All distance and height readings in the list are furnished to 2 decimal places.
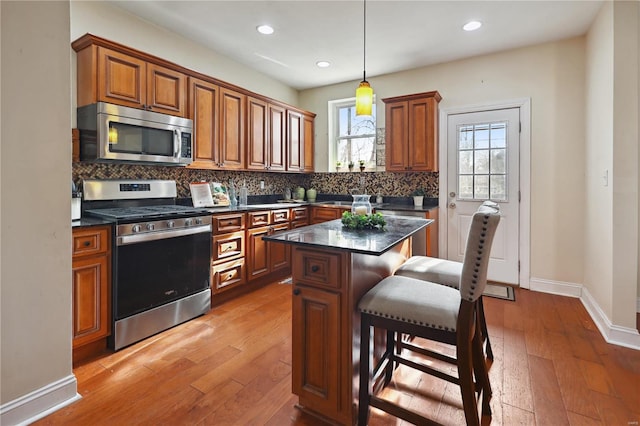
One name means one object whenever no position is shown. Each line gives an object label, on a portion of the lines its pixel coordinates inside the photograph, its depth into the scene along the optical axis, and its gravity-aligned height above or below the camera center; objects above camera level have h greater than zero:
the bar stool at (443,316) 1.37 -0.49
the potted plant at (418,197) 4.20 +0.15
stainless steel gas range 2.29 -0.39
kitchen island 1.51 -0.53
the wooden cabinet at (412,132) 3.98 +0.98
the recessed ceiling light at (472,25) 3.13 +1.83
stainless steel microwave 2.52 +0.62
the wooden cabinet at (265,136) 3.92 +0.95
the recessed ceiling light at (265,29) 3.21 +1.83
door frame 3.64 +0.29
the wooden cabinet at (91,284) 2.07 -0.51
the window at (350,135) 4.83 +1.13
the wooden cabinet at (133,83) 2.52 +1.08
